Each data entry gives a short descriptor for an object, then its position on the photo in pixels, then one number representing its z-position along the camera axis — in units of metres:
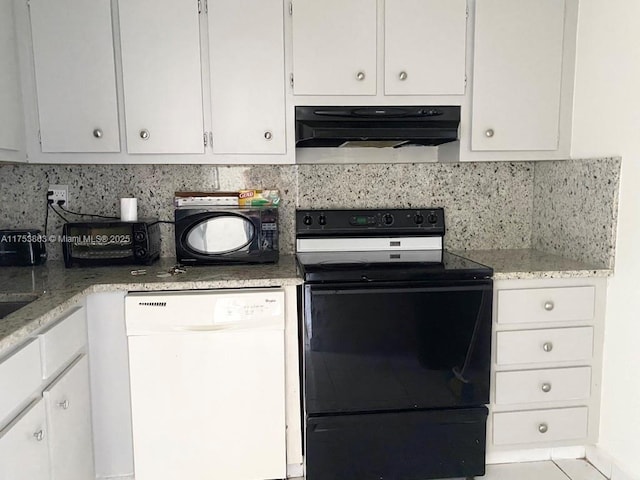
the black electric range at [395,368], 1.89
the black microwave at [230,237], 2.13
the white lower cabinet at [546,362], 2.03
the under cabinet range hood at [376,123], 2.09
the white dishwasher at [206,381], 1.84
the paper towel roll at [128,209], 2.22
